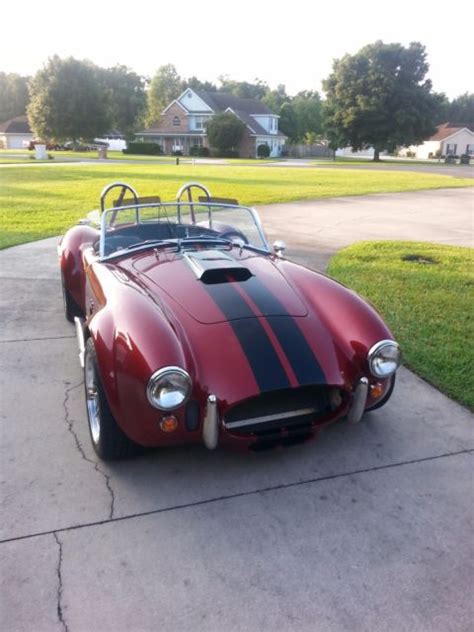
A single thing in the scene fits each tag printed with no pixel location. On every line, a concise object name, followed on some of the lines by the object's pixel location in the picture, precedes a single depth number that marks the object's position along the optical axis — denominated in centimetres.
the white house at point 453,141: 8000
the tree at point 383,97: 5059
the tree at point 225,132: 5053
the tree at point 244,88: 9794
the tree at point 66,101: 5172
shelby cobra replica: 261
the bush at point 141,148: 5459
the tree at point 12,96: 8656
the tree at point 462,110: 10081
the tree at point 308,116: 7856
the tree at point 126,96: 7975
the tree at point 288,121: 7400
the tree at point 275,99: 8599
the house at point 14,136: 7536
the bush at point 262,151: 5412
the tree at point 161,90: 8388
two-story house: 6006
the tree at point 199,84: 8967
